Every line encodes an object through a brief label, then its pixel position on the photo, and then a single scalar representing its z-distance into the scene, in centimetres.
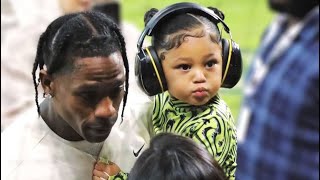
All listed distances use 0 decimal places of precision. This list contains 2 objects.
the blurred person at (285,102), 528
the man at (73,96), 310
